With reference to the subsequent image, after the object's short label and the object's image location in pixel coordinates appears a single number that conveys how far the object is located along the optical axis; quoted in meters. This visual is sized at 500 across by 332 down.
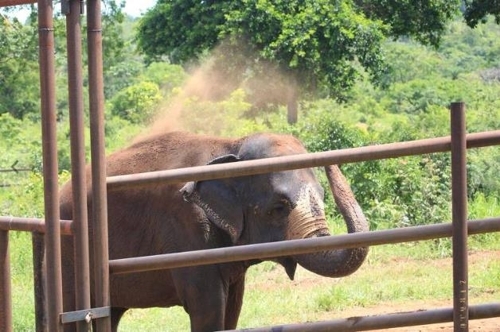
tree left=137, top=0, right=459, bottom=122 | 35.31
